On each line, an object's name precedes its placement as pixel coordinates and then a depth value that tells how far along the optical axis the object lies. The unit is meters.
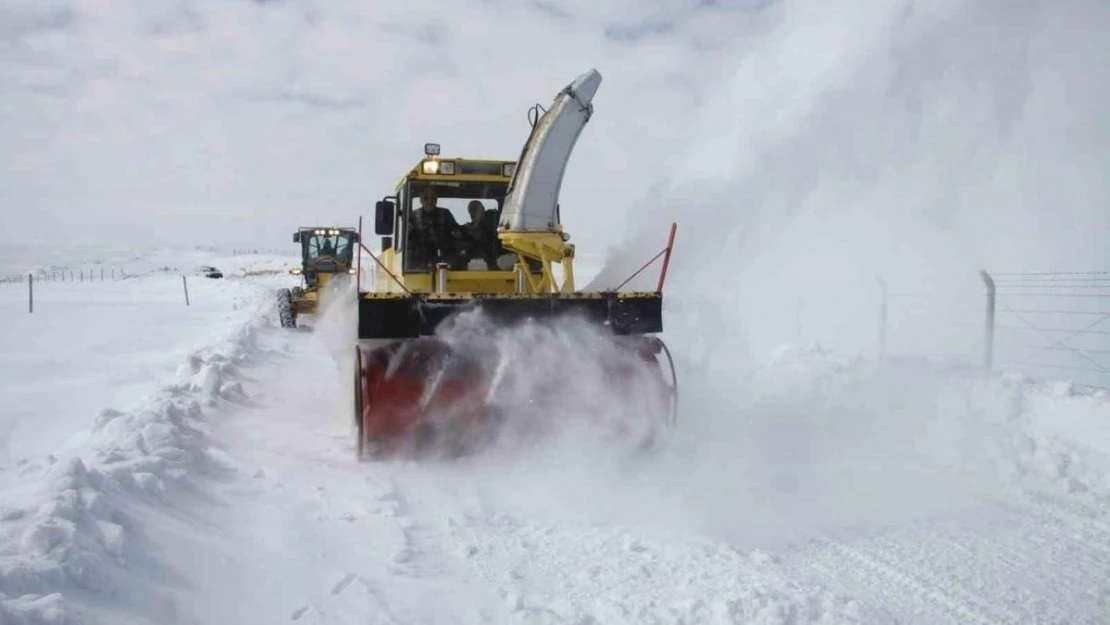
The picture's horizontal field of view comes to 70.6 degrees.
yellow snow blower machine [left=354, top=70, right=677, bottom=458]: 6.00
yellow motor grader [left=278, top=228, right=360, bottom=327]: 19.25
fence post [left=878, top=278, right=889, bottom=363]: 10.92
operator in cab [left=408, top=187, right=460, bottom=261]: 7.62
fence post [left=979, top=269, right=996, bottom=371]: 8.81
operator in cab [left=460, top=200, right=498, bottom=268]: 7.86
